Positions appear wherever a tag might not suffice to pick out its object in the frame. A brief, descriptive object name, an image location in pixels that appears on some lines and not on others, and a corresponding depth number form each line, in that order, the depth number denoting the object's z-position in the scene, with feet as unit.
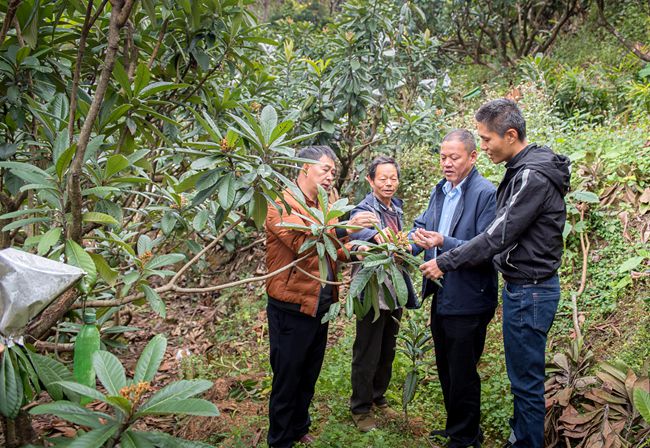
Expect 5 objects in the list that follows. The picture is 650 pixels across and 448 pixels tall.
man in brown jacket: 10.04
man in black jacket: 9.09
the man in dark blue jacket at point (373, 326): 11.73
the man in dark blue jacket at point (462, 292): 10.21
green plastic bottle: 6.23
